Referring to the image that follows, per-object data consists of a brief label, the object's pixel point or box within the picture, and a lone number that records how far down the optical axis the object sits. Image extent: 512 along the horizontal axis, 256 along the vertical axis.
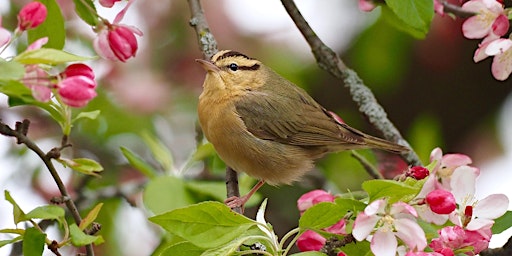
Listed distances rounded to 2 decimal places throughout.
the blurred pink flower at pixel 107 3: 5.32
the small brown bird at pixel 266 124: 8.02
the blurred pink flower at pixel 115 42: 5.16
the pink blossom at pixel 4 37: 4.20
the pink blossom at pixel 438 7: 6.78
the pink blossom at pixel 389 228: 4.49
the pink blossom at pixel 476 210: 5.01
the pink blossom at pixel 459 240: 4.81
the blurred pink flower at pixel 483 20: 5.79
